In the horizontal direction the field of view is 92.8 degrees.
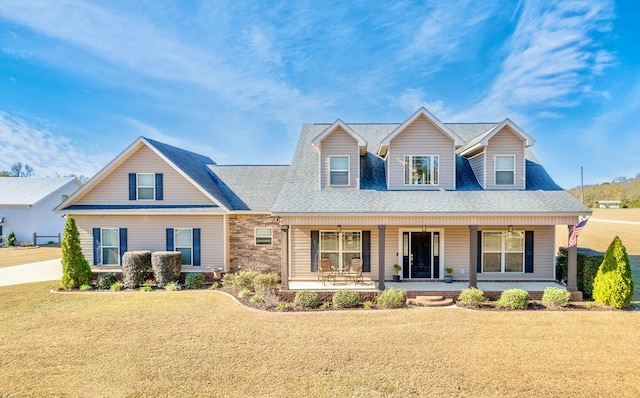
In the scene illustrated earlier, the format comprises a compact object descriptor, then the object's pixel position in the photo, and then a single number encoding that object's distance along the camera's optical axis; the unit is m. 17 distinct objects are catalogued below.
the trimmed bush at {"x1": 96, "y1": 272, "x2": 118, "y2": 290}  14.08
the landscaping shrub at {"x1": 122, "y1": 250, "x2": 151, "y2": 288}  14.08
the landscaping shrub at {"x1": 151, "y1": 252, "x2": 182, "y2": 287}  14.14
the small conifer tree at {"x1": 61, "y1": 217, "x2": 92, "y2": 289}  13.80
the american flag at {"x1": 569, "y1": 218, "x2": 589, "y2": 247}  11.54
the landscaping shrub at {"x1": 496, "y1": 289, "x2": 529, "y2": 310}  10.90
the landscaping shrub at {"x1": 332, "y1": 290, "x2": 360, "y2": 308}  11.31
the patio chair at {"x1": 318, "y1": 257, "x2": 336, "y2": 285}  13.67
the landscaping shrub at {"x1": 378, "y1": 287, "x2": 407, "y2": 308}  11.20
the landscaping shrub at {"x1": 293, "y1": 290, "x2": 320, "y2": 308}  11.36
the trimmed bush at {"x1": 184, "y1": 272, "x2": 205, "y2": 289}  14.16
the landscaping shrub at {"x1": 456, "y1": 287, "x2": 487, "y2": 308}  11.20
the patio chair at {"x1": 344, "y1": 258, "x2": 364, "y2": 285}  13.59
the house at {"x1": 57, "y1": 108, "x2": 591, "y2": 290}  12.41
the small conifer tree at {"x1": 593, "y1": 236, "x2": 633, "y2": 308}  10.67
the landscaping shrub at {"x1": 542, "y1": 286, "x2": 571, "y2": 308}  10.95
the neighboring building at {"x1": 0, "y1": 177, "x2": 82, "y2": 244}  28.52
